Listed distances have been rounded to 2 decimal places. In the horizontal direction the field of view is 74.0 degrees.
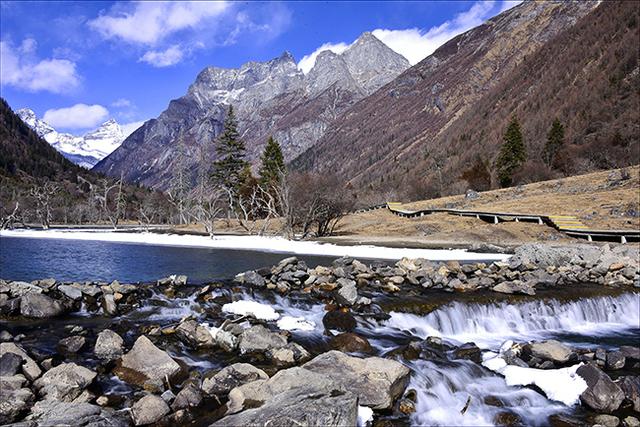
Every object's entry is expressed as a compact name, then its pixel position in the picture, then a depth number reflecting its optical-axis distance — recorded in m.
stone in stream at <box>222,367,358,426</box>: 6.06
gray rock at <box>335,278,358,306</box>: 13.88
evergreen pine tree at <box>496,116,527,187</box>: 70.94
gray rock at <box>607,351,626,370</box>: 10.40
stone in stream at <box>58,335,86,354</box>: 9.30
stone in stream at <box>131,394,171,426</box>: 6.78
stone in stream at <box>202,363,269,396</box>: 7.90
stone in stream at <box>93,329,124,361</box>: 9.21
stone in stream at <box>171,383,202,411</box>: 7.30
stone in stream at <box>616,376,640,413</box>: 8.27
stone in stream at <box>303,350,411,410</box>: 7.82
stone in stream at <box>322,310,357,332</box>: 12.18
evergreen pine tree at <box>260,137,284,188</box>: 66.44
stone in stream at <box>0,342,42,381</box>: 7.70
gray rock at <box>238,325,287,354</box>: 9.88
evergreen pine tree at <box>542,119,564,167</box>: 75.75
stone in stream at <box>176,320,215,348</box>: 10.20
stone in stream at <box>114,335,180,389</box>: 8.18
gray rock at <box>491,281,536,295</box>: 16.07
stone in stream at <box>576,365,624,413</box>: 8.25
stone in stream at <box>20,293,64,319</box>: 11.55
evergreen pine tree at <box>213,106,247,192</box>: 69.88
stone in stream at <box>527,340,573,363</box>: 10.37
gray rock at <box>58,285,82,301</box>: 12.72
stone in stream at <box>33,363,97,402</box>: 7.32
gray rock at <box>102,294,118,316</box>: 12.20
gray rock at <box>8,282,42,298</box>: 12.65
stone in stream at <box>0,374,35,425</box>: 6.57
